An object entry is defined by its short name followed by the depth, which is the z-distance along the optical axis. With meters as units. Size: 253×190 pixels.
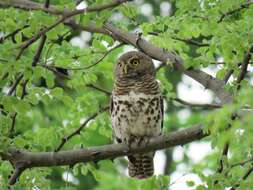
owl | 14.22
